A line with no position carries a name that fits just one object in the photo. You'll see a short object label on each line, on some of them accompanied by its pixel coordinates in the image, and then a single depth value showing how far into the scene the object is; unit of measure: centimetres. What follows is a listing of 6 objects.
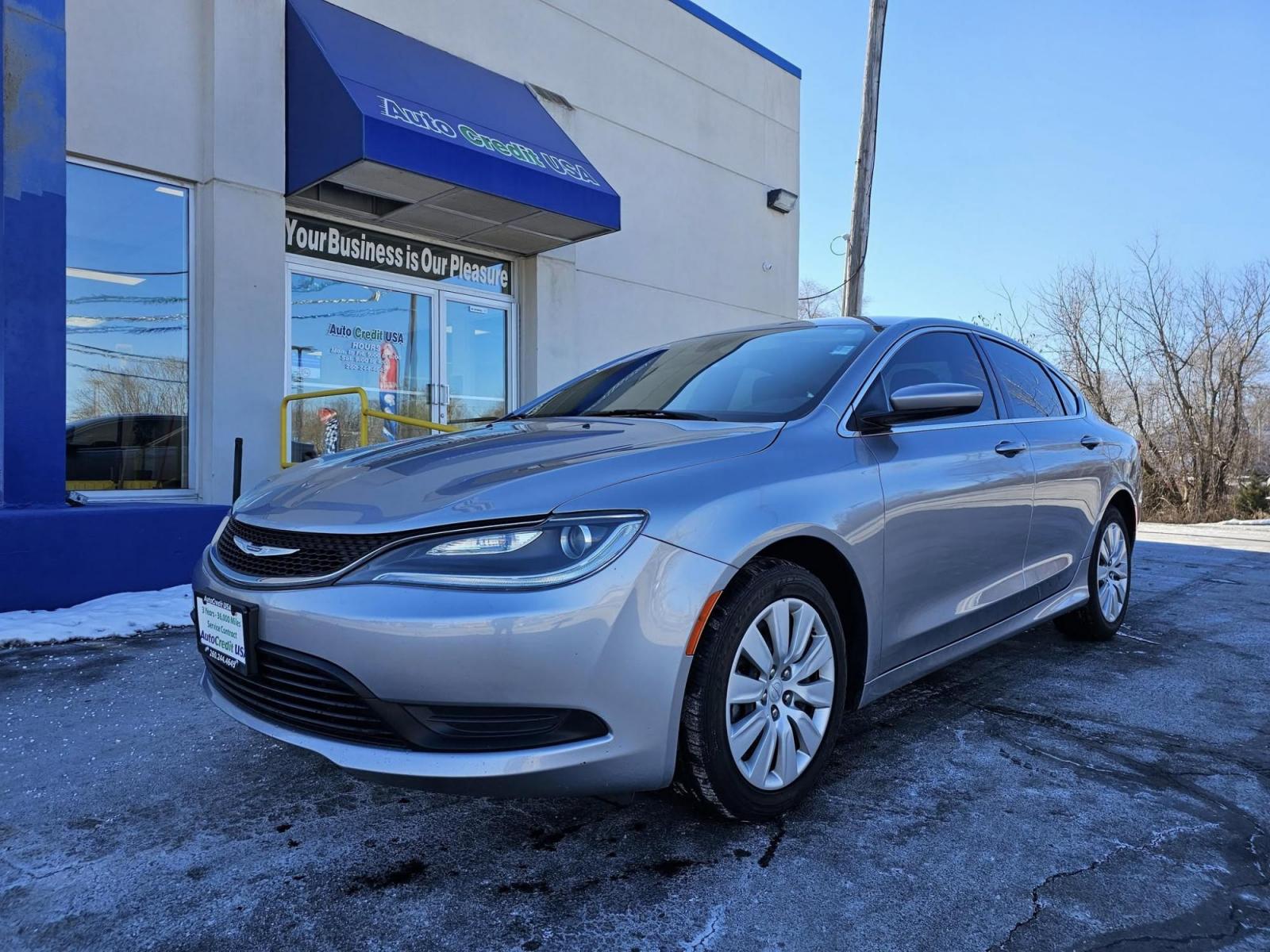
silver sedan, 194
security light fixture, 1277
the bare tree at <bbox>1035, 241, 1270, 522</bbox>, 2161
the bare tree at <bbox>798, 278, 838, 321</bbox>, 3419
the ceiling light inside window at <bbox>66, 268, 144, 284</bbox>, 661
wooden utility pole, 1009
